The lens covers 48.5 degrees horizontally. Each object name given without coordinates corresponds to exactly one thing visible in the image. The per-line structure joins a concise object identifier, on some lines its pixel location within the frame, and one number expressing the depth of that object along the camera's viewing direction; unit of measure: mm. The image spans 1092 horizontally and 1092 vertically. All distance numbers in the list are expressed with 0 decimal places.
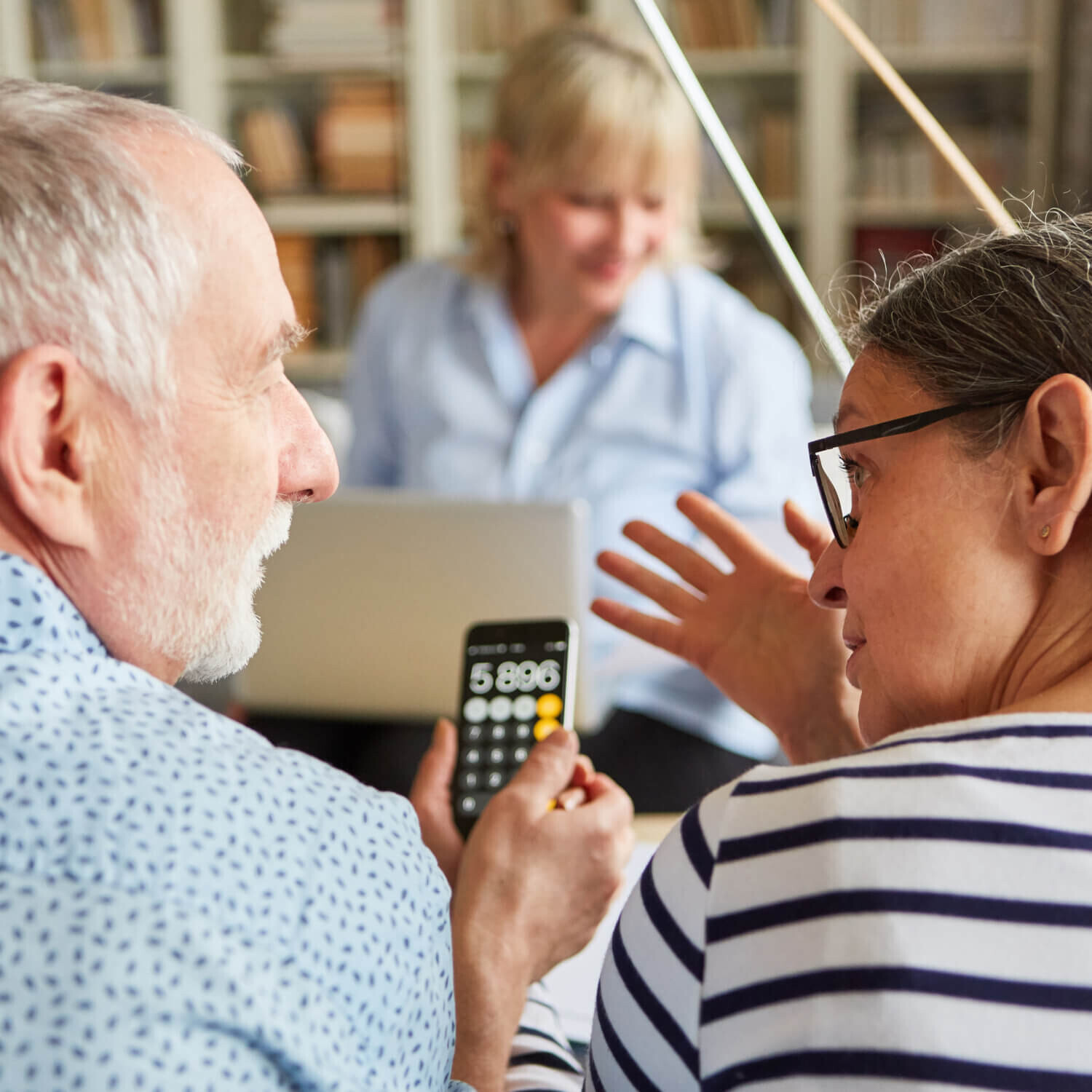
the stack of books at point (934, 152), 3355
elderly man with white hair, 419
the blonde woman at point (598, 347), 1789
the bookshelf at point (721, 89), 3266
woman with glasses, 501
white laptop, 1279
